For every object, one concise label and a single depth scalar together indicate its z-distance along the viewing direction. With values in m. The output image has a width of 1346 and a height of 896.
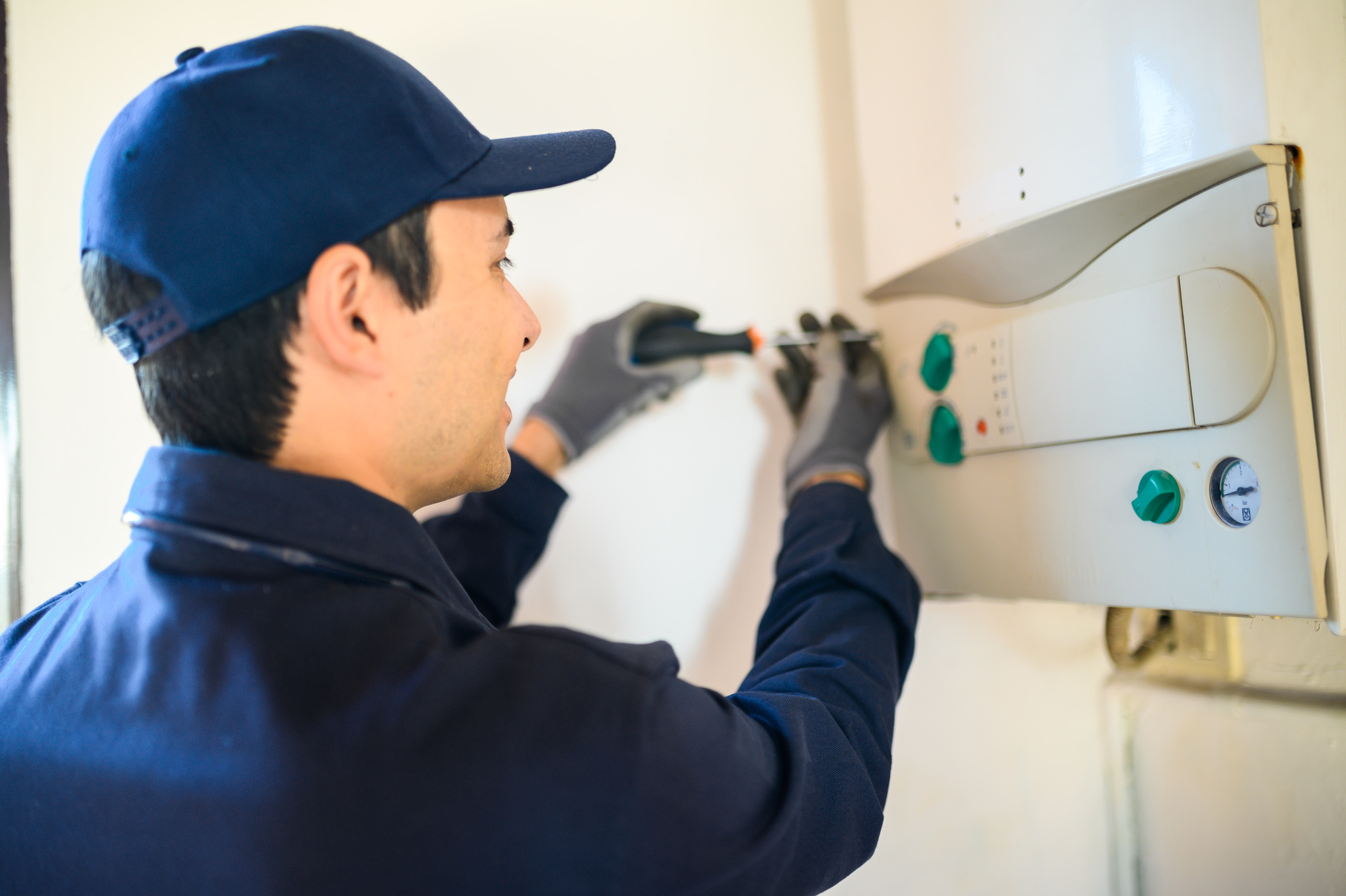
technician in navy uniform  0.43
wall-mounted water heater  0.60
